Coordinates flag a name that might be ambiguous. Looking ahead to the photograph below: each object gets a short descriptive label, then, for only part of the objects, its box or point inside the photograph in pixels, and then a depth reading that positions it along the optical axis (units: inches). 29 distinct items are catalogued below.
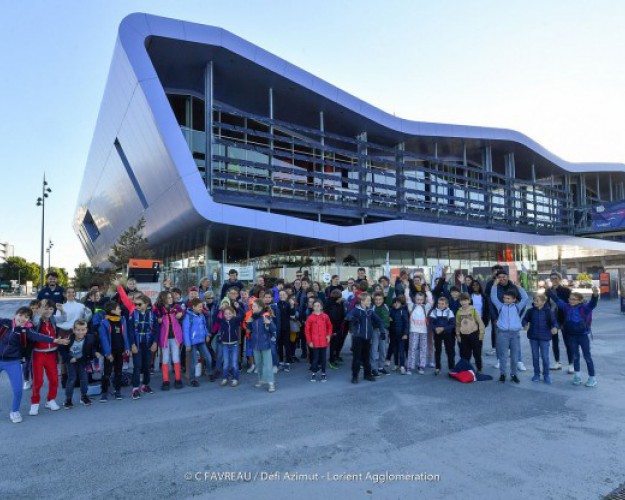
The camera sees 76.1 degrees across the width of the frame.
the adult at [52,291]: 310.8
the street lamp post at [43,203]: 1218.0
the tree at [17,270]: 3730.3
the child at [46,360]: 225.8
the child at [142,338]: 258.1
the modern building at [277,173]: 650.8
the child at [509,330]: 280.7
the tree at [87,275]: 858.9
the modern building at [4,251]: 3846.0
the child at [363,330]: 284.5
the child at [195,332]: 285.0
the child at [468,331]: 289.7
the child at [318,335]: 290.8
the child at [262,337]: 268.2
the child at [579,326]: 265.6
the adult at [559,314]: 284.4
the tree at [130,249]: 776.3
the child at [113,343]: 250.4
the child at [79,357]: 236.2
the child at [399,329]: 310.3
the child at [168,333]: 275.1
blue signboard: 1282.0
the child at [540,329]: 273.3
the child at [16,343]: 215.5
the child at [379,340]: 300.2
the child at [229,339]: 284.0
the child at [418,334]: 305.6
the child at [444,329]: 298.8
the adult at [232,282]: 366.0
